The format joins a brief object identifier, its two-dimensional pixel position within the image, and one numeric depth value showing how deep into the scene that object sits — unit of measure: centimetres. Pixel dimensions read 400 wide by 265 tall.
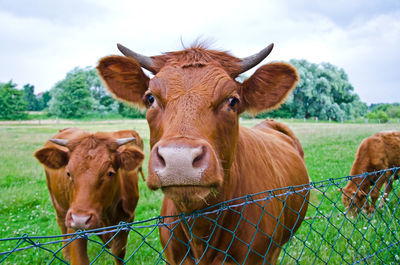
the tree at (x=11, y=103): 5284
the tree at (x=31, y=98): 8285
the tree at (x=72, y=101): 5603
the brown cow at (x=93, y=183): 357
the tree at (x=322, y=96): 5159
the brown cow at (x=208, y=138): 166
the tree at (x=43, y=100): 8419
